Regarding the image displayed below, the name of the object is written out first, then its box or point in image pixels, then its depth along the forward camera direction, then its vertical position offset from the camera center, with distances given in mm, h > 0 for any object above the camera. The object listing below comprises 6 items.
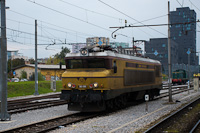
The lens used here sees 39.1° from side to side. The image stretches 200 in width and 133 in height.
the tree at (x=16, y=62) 90425 +1773
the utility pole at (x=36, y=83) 29594 -1674
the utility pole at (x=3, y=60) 13164 +356
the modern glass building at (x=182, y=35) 169412 +19629
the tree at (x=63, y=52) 126862 +6920
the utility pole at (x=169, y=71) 20844 -378
